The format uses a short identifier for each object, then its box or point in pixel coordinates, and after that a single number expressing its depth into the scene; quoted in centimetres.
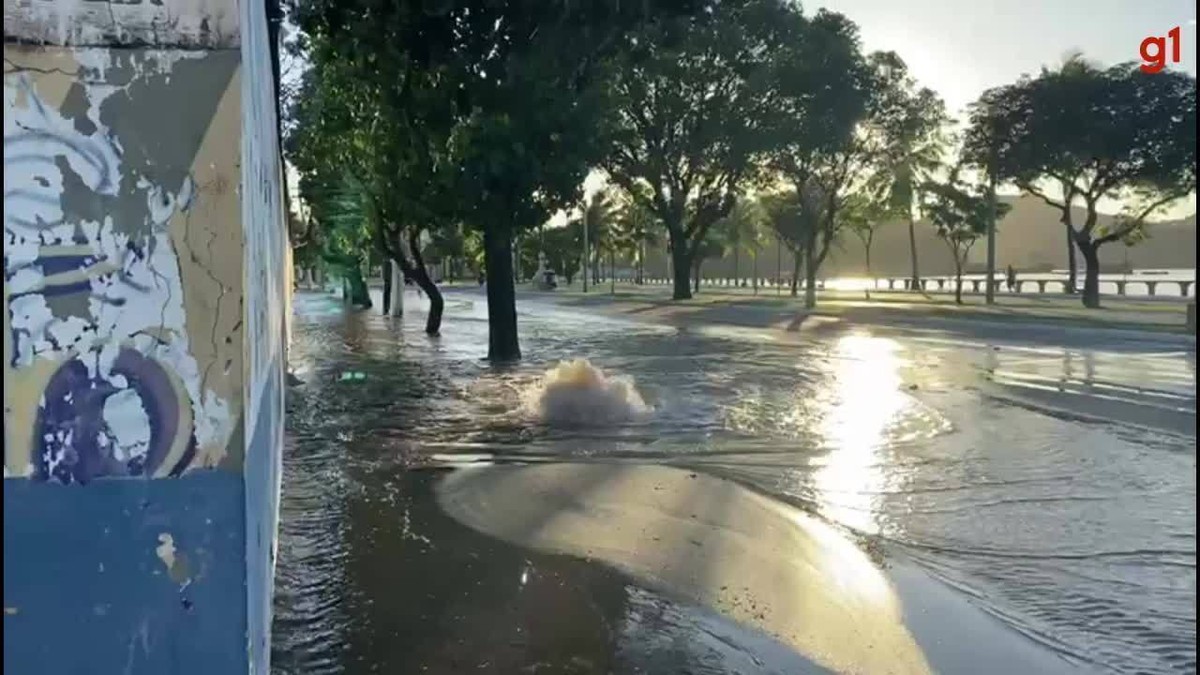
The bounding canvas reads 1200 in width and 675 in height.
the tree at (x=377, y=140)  1364
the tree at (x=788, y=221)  4878
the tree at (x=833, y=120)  3400
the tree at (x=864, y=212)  4416
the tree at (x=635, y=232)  6072
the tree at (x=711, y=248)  6526
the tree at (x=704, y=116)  3416
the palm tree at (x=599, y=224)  7112
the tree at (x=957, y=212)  4512
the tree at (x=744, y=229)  6769
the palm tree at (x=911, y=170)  3950
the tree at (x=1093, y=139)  2992
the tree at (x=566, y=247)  7725
